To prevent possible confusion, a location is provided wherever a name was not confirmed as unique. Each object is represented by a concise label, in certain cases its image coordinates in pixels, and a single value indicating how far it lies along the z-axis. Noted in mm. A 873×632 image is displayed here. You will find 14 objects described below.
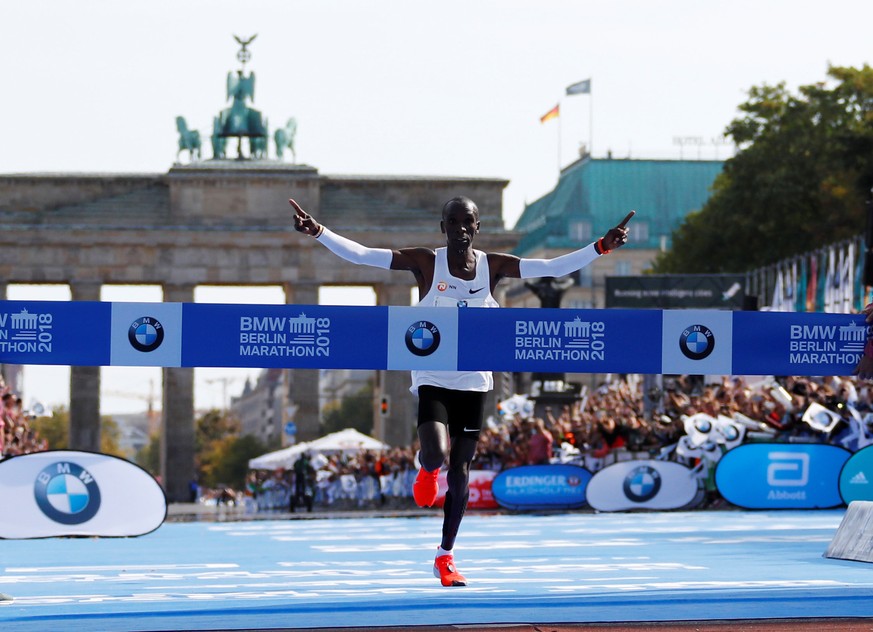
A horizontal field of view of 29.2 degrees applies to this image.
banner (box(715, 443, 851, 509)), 21781
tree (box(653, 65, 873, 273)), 57594
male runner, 9586
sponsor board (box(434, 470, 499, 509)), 27375
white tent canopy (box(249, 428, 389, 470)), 52188
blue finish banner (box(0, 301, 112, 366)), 10172
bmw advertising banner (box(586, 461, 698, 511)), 23594
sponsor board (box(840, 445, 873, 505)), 19594
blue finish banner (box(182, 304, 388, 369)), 10336
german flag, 82956
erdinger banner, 25203
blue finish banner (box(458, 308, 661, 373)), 10297
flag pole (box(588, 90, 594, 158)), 104075
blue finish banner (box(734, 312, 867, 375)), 10797
